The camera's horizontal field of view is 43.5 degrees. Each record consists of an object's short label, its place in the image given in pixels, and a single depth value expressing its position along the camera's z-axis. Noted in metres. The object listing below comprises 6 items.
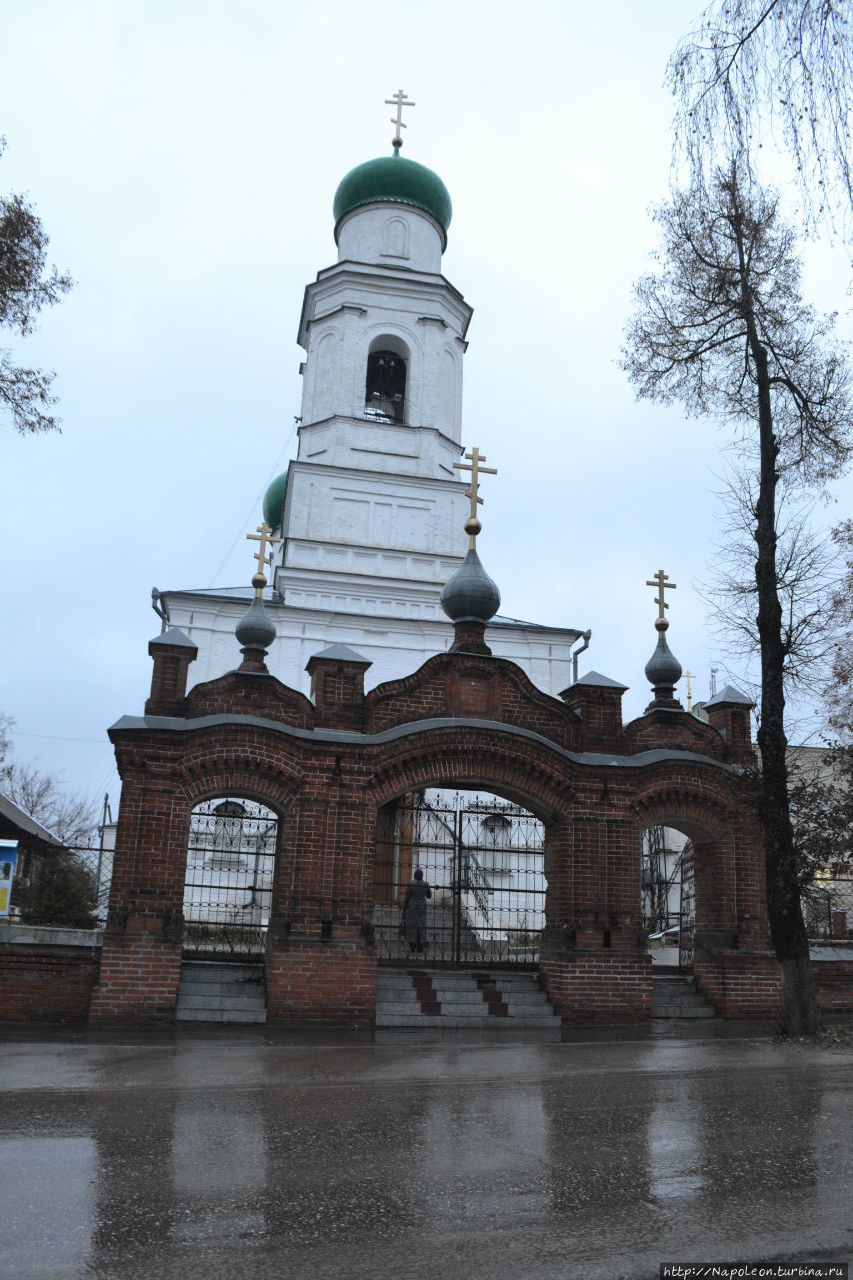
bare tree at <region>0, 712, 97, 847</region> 42.50
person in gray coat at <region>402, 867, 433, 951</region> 14.62
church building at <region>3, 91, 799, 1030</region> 11.68
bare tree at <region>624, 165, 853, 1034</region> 12.16
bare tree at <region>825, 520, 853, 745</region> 13.09
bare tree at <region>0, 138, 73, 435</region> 10.89
